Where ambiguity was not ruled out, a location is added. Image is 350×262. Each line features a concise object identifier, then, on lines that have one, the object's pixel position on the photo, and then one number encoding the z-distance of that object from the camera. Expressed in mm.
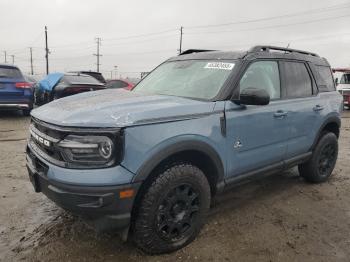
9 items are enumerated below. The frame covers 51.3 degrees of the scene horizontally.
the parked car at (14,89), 10289
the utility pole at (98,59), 76894
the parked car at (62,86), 10438
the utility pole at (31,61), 87406
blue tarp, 10835
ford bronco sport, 2768
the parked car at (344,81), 19281
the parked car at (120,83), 11992
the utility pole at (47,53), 52094
